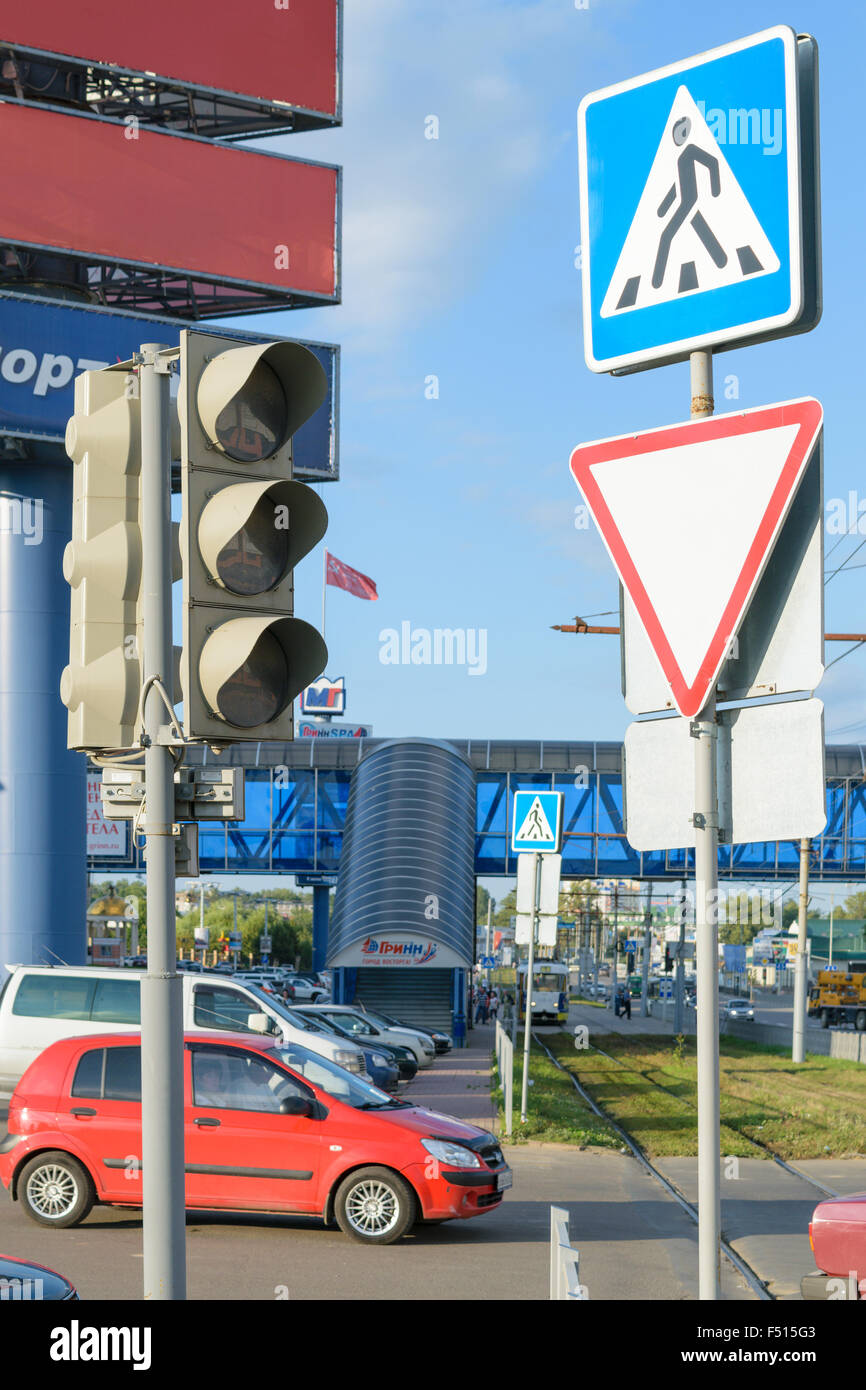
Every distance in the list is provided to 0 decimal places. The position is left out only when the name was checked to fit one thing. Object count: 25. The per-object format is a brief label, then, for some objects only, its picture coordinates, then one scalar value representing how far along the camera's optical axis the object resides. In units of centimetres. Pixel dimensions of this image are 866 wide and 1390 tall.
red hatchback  1264
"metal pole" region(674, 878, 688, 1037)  5194
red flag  8662
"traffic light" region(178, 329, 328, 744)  512
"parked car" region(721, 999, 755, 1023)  7825
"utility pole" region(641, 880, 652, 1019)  7940
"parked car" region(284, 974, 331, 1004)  5468
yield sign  407
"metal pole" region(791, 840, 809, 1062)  3794
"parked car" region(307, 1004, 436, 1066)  3372
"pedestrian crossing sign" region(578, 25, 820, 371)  416
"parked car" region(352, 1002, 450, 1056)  3662
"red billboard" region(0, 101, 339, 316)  3356
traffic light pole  503
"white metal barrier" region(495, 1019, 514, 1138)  2001
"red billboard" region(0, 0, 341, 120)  3325
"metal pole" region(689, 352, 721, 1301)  392
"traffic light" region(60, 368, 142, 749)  536
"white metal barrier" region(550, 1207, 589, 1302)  568
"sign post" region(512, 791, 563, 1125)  2084
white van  1984
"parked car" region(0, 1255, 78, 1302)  683
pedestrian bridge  6881
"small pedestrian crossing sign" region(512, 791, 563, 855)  2080
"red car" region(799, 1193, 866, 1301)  835
